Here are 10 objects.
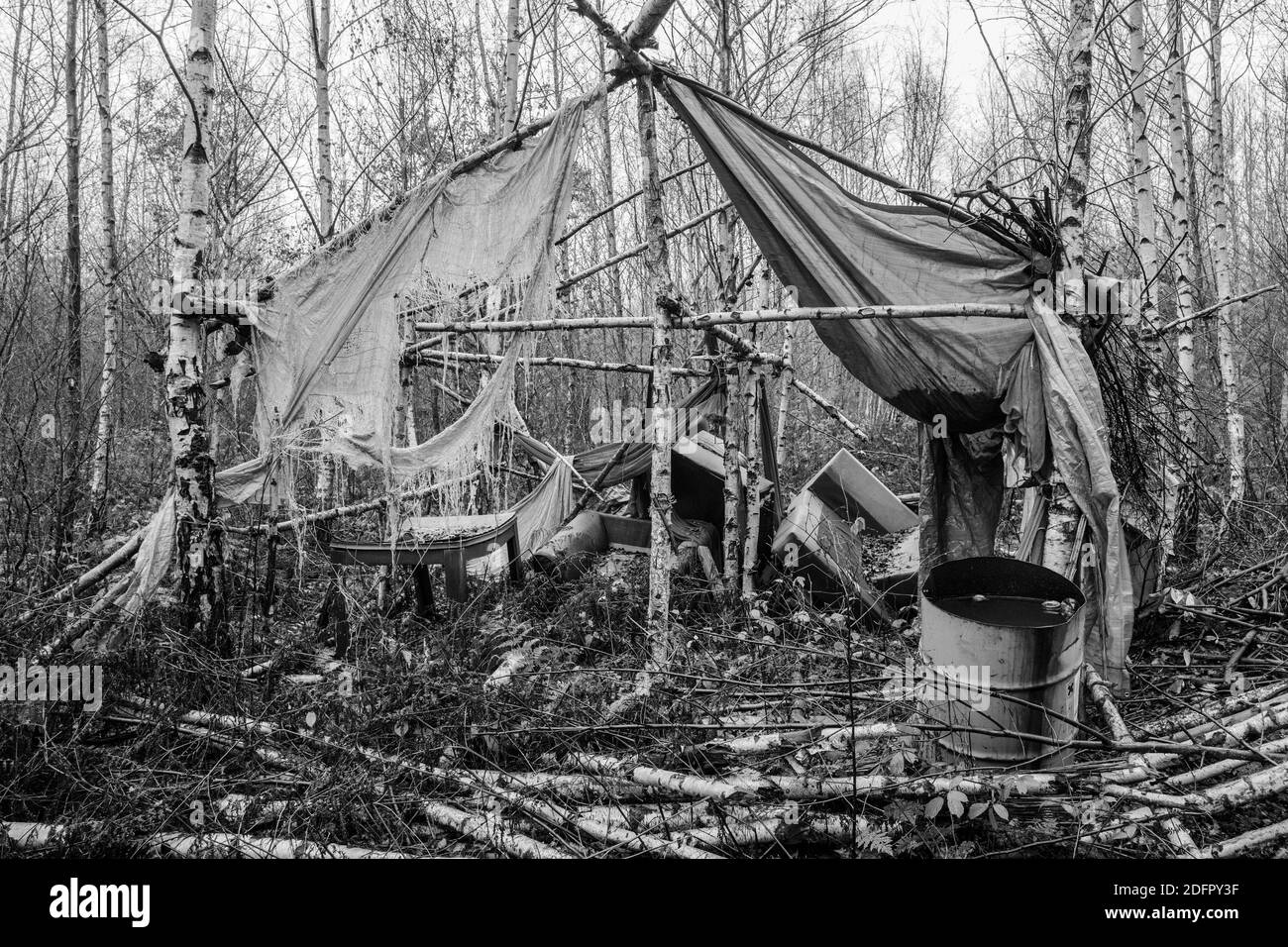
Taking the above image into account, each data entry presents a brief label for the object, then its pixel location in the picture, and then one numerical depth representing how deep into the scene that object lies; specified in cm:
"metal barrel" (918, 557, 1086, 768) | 337
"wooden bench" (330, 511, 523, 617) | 552
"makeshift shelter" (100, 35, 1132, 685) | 441
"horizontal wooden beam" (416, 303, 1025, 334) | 410
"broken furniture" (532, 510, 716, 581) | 640
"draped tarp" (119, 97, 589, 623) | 466
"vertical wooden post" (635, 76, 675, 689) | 468
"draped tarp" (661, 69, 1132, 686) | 421
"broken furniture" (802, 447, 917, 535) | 681
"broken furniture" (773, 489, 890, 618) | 587
